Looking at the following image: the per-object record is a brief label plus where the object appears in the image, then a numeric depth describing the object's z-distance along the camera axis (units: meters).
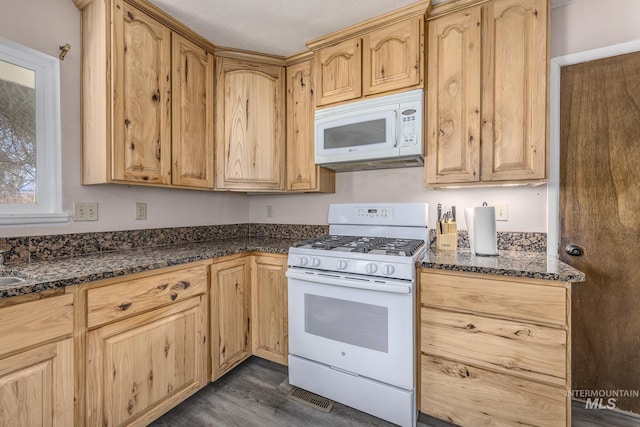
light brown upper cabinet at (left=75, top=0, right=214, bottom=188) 1.54
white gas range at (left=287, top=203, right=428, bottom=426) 1.49
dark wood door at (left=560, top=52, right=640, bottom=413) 1.57
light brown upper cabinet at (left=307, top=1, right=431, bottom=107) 1.74
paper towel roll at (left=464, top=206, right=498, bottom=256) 1.65
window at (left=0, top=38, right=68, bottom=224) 1.45
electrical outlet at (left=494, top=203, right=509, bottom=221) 1.85
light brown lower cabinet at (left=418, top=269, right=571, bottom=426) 1.27
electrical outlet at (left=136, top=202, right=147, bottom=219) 1.95
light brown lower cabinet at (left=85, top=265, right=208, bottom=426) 1.25
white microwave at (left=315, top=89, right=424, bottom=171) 1.75
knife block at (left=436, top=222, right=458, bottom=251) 1.82
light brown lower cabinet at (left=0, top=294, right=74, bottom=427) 0.99
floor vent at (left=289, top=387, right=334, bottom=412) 1.70
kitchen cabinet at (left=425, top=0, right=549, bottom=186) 1.53
